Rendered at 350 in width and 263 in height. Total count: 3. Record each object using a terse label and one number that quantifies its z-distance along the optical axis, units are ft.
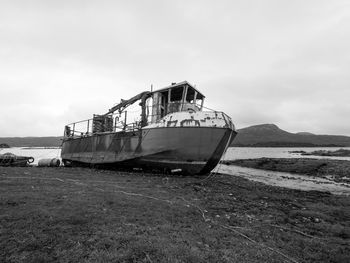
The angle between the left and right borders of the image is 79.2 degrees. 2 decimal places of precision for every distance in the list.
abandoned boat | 42.70
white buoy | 66.13
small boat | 59.98
